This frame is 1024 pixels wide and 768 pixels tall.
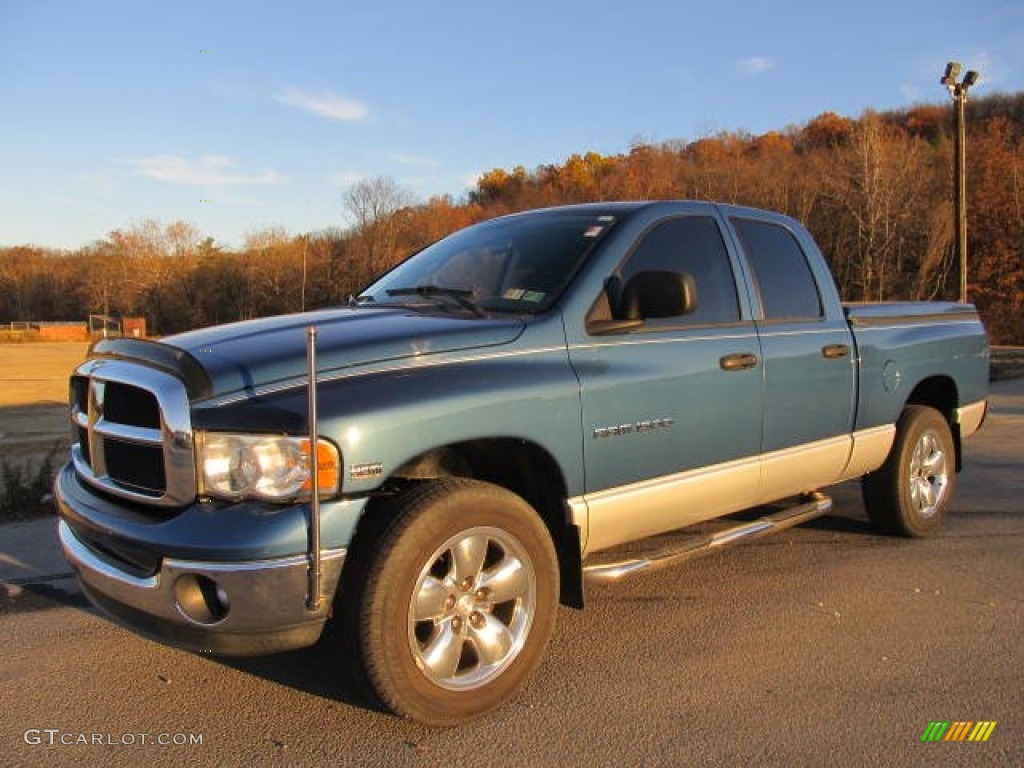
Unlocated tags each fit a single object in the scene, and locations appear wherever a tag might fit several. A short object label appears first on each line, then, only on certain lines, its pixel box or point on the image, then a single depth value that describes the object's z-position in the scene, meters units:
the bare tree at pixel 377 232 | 64.81
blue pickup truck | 2.80
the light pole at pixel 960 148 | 19.44
